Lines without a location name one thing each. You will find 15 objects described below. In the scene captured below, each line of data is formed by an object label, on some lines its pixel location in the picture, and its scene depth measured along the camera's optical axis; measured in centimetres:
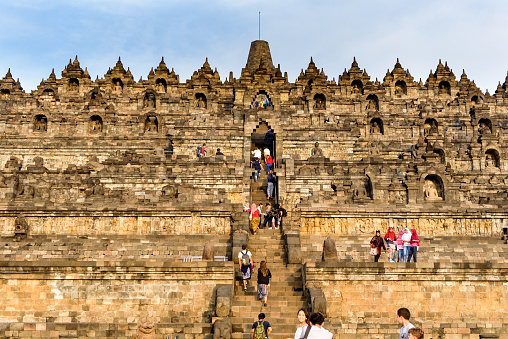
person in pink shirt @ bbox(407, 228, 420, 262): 2091
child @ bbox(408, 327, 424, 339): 931
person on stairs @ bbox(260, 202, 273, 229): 2517
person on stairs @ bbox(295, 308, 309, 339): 1066
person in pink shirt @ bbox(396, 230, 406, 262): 2128
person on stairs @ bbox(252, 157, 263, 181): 3142
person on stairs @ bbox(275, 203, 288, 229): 2506
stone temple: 1934
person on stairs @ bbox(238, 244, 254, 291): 1873
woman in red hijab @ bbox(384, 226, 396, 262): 2122
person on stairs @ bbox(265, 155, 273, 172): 3162
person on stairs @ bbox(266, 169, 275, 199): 2946
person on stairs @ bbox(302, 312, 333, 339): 997
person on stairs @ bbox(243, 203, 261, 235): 2388
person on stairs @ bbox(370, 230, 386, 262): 2056
